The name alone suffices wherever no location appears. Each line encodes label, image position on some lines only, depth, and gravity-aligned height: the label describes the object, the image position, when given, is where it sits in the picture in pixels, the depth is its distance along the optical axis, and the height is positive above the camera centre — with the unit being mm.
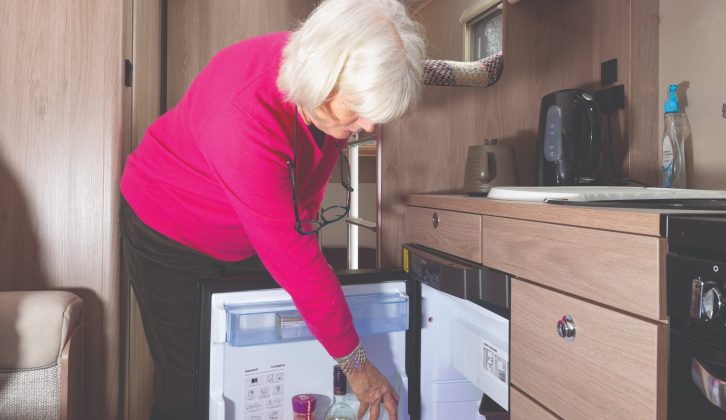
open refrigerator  1084 -308
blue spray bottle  1229 +157
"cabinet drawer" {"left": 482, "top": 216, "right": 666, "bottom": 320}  648 -79
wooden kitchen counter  656 -8
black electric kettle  1211 +162
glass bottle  1231 -480
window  1660 +592
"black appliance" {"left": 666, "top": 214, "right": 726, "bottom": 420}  567 -119
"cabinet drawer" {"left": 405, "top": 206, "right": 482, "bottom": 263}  1102 -55
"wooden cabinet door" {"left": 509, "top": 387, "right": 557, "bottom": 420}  891 -355
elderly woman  843 +91
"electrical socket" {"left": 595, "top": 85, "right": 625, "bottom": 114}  1364 +292
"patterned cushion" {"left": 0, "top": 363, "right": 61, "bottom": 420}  1222 -443
